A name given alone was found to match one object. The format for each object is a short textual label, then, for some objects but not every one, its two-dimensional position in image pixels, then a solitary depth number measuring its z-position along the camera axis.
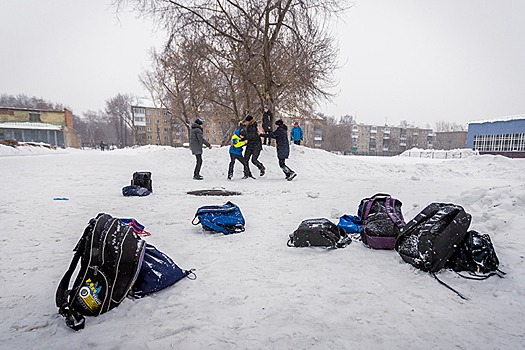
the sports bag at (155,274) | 2.27
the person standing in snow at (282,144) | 9.34
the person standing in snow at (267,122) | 10.80
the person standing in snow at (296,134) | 16.38
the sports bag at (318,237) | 3.34
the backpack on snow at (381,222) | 3.26
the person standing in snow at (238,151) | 9.43
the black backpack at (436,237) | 2.57
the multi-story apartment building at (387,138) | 100.25
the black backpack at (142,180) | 6.84
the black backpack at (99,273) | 1.99
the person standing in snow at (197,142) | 9.45
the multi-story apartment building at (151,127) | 70.19
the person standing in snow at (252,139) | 9.60
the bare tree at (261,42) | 12.16
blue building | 36.94
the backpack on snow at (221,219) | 3.93
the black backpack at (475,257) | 2.54
